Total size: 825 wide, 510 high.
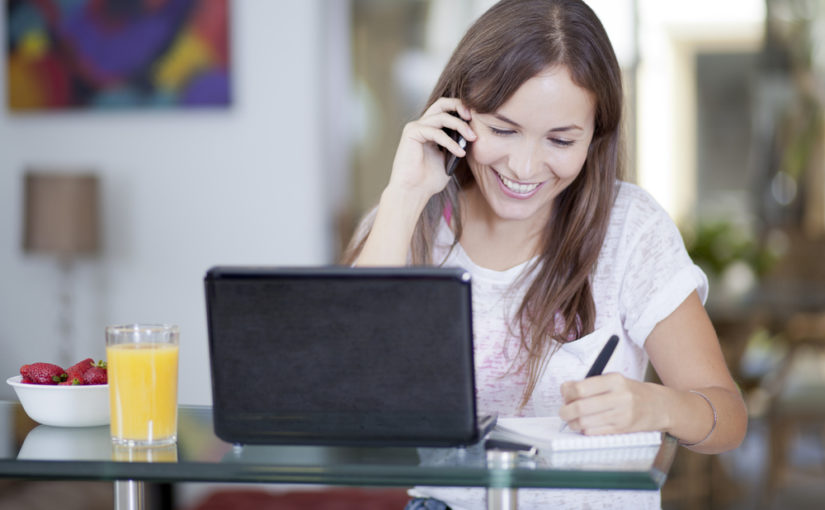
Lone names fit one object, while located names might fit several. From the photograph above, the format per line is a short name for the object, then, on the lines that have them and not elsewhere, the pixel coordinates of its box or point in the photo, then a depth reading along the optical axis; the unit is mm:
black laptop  2189
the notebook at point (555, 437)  2208
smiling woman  2720
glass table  2102
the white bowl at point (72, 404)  2452
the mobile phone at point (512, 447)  2190
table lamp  6409
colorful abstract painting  6929
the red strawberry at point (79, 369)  2490
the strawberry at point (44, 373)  2495
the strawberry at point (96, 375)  2477
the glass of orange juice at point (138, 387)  2288
